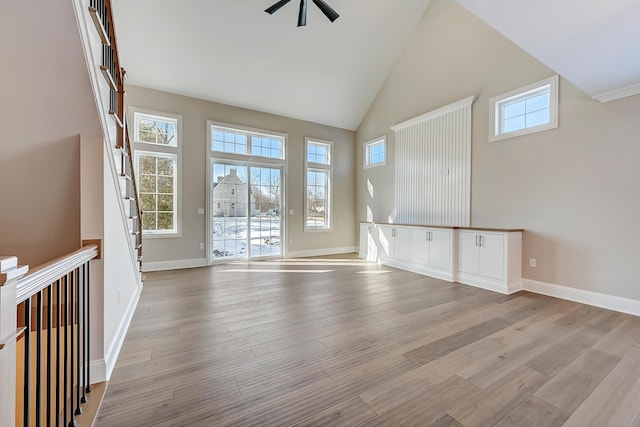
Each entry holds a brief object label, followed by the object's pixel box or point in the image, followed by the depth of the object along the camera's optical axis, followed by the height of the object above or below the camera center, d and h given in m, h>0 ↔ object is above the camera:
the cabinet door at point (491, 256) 3.82 -0.63
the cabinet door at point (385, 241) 5.63 -0.61
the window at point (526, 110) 3.66 +1.49
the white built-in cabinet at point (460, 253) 3.81 -0.67
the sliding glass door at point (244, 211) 5.77 +0.01
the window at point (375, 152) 6.65 +1.52
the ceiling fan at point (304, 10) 3.47 +2.65
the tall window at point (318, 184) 6.86 +0.70
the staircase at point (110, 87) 1.62 +0.91
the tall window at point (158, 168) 5.04 +0.81
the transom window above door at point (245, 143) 5.76 +1.53
